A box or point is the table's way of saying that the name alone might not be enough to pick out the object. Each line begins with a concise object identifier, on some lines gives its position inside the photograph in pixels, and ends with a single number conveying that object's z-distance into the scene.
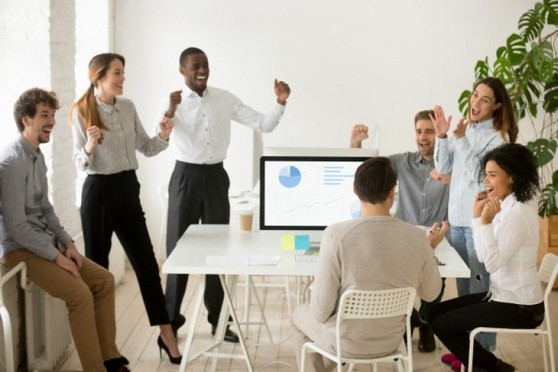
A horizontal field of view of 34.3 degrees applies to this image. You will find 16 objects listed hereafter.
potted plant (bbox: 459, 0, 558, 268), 5.93
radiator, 4.20
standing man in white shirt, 4.83
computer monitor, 4.14
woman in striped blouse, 4.30
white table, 3.76
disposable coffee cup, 4.47
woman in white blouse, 3.75
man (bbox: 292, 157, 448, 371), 3.17
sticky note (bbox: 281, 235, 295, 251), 4.12
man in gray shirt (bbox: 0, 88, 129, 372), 3.85
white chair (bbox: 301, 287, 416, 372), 3.18
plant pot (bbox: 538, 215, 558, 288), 6.33
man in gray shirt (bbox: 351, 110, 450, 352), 4.77
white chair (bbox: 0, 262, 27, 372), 3.54
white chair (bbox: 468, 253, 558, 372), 3.78
